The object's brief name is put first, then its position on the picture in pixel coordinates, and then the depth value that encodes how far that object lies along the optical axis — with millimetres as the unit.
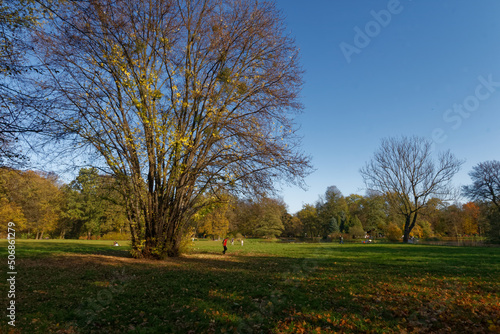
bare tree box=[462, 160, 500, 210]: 37688
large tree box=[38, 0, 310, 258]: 11838
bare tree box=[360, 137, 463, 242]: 34281
